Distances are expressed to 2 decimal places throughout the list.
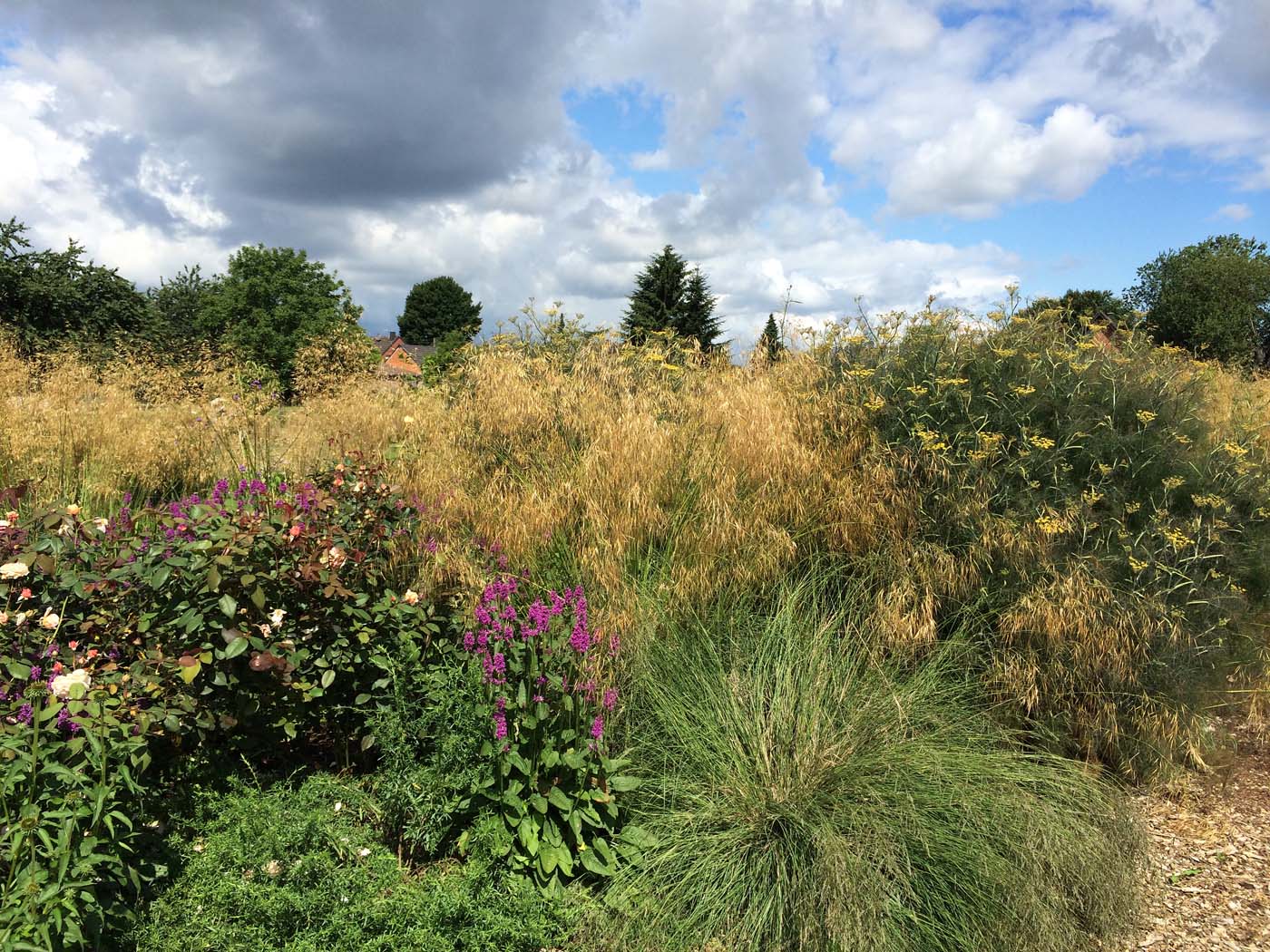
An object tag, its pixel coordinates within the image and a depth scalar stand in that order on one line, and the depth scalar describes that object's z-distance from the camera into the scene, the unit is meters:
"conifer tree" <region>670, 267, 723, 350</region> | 31.57
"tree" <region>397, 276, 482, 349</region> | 69.69
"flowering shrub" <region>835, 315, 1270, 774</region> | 3.40
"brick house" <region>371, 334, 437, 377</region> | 51.91
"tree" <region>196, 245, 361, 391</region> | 42.38
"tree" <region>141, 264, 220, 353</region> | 34.97
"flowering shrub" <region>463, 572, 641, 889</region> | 2.54
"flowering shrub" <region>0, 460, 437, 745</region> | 2.48
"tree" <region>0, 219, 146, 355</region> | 19.48
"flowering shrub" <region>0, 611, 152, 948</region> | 1.84
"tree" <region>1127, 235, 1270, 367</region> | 29.19
